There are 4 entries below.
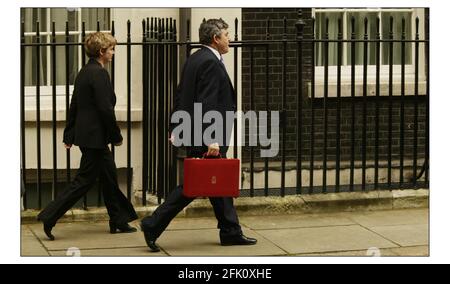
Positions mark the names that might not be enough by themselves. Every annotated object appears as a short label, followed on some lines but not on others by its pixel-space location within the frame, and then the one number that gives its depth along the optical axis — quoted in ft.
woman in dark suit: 43.19
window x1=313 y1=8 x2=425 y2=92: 56.85
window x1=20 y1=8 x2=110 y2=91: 53.35
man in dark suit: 40.98
